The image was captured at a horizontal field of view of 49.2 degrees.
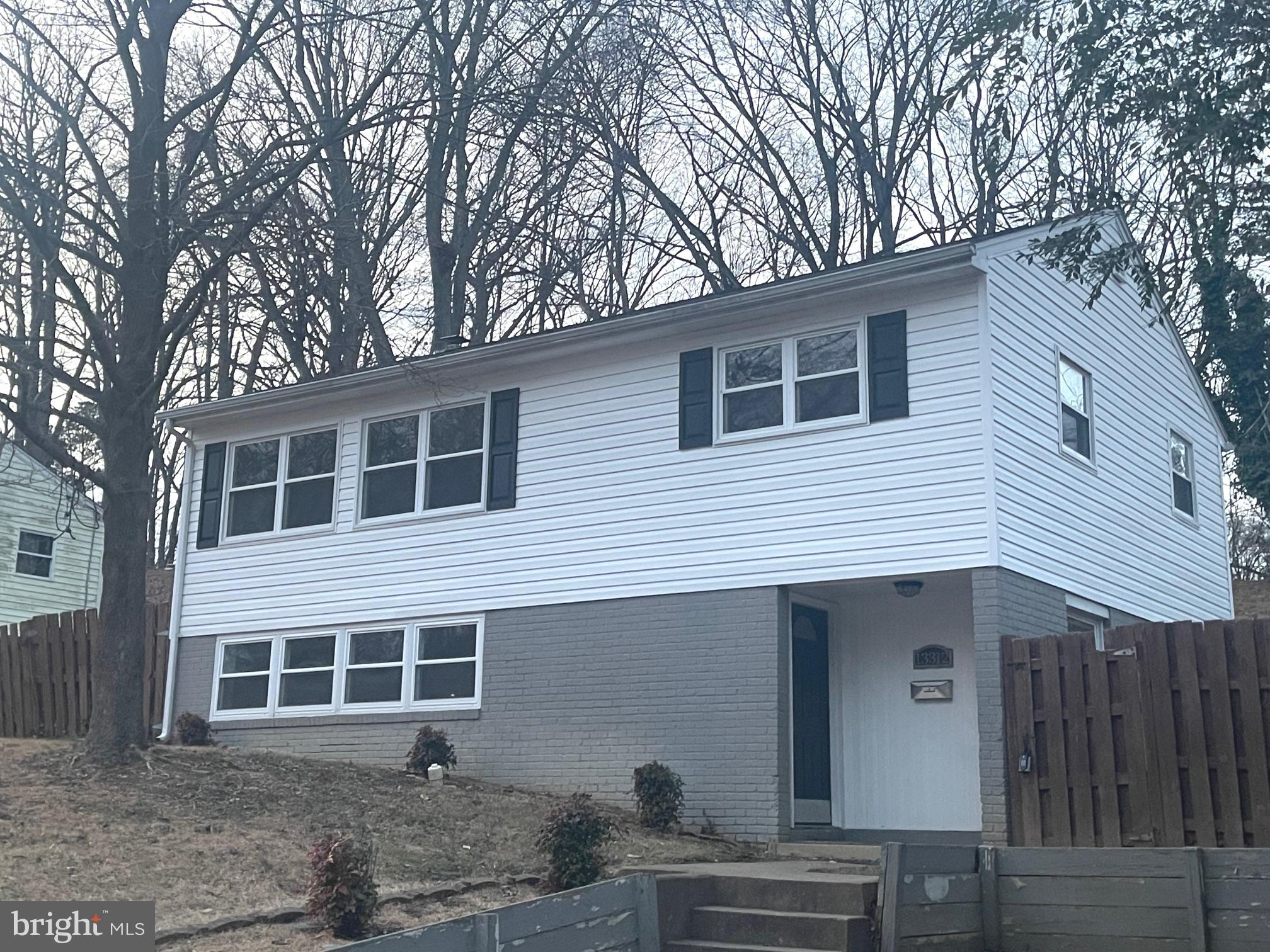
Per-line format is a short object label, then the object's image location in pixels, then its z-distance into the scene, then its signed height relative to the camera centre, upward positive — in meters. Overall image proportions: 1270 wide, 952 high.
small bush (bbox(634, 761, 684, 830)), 12.52 -0.15
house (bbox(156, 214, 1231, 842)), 12.40 +2.35
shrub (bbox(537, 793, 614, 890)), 9.18 -0.42
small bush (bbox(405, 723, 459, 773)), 14.09 +0.24
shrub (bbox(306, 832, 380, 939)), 7.70 -0.63
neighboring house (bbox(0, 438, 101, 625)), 29.66 +4.76
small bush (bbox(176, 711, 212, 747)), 15.86 +0.47
